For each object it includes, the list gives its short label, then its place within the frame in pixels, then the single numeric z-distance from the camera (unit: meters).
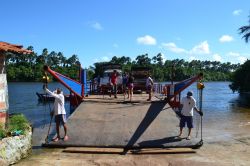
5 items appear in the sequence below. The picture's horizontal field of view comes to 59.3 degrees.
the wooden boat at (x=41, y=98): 27.64
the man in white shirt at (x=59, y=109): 7.73
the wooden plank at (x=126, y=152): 7.24
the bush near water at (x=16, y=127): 6.38
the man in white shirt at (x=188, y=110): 8.07
